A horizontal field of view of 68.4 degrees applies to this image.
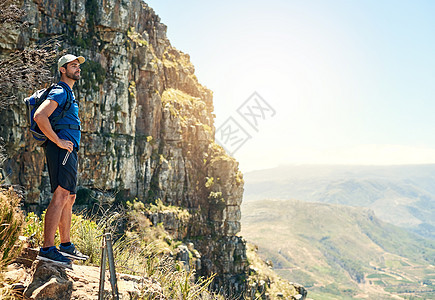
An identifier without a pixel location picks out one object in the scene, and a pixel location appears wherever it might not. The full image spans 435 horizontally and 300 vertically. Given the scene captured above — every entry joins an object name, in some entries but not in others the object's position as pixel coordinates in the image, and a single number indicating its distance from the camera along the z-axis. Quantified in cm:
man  474
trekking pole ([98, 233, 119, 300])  393
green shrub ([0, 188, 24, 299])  493
